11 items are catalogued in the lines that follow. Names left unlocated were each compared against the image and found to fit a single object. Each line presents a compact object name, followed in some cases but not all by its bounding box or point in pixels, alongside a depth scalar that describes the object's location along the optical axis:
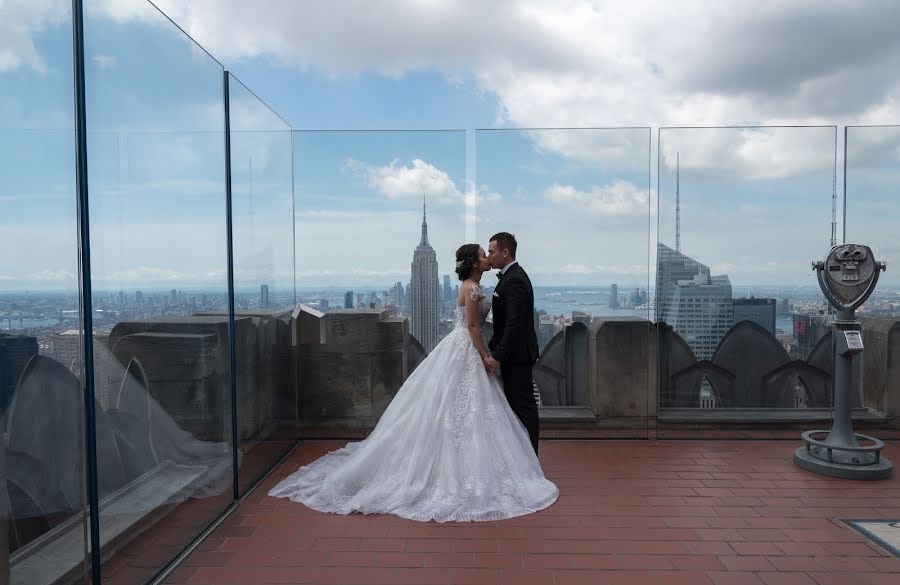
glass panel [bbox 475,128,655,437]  5.76
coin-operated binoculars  4.77
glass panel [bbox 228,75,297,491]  4.30
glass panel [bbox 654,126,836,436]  5.77
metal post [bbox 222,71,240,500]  4.00
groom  4.56
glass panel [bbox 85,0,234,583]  2.73
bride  4.07
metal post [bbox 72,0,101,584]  2.50
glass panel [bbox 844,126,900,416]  5.77
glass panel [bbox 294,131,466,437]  5.79
